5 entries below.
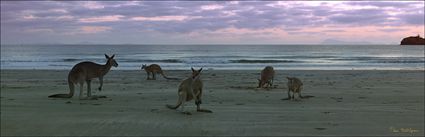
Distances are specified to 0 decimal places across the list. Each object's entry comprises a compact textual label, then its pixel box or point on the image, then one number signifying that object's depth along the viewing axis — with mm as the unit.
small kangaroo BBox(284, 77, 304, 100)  10938
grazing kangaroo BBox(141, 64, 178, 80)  18562
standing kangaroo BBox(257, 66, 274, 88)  14117
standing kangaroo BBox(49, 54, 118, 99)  10328
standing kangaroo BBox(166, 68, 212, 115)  8305
